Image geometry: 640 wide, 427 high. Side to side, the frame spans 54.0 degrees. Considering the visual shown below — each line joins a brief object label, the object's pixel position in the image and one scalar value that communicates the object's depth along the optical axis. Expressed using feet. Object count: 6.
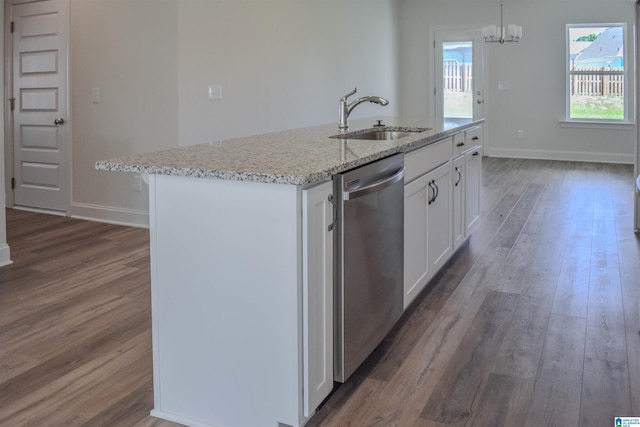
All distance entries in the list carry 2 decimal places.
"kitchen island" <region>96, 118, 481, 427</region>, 6.24
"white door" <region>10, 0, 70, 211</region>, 17.98
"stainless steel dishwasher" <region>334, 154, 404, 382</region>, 7.05
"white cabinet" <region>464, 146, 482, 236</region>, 13.54
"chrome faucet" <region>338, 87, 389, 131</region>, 12.00
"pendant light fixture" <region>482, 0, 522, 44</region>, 23.09
